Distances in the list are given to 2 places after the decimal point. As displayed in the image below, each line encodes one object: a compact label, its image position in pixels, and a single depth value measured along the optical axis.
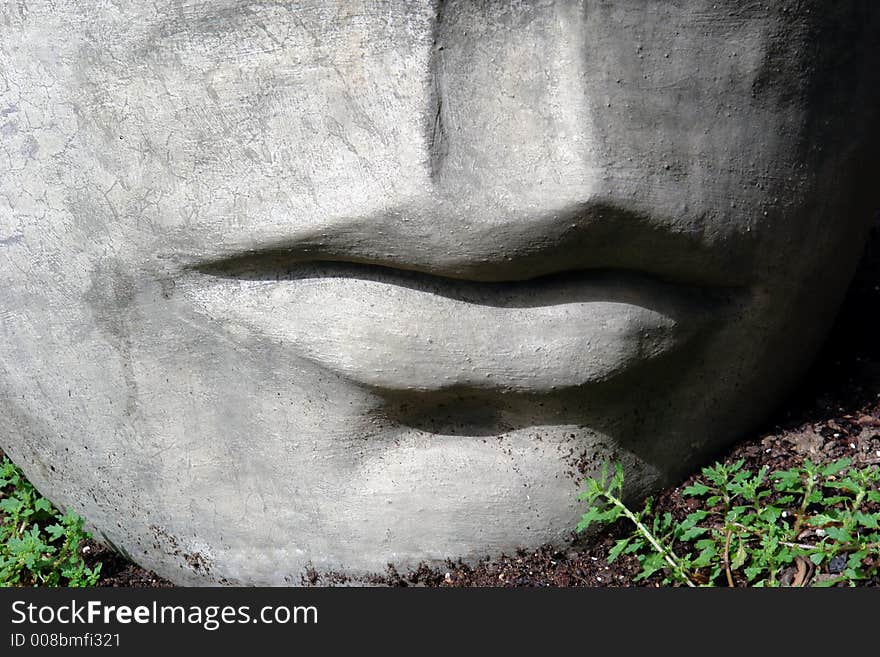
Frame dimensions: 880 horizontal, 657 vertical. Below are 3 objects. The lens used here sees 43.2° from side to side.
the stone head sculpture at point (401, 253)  1.73
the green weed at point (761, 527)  1.91
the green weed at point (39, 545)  2.23
